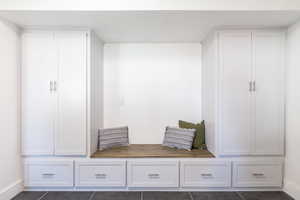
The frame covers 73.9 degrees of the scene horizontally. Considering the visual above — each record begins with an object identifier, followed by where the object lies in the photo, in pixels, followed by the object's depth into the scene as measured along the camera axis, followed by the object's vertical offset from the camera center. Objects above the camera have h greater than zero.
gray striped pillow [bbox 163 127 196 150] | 2.55 -0.52
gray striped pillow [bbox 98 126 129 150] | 2.58 -0.53
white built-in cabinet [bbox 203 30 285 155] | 2.30 +0.07
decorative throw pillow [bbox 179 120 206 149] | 2.62 -0.50
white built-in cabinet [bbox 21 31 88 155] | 2.30 +0.06
